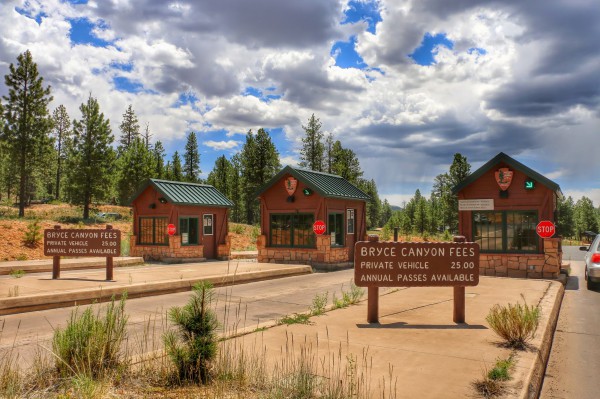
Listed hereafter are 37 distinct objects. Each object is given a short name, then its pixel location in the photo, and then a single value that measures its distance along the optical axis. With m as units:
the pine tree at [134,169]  54.34
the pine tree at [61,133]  75.39
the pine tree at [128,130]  76.88
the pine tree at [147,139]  74.62
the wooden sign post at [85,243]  13.99
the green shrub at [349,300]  10.04
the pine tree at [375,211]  113.68
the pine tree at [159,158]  64.99
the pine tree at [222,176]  72.07
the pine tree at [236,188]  73.23
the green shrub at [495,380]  4.82
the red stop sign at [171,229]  22.45
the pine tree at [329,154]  64.19
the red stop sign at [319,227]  20.25
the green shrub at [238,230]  38.84
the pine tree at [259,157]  56.97
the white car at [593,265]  13.70
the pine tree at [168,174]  64.06
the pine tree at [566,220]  93.25
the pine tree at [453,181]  51.03
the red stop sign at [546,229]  15.72
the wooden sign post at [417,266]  8.39
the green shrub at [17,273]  15.34
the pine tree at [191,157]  69.31
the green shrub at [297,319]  8.14
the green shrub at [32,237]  24.84
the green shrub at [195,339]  4.97
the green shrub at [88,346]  4.94
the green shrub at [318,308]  9.09
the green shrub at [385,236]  41.17
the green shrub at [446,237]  39.26
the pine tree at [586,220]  99.50
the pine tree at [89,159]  43.47
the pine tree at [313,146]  60.34
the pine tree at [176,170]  64.44
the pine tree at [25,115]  40.62
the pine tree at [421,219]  76.50
